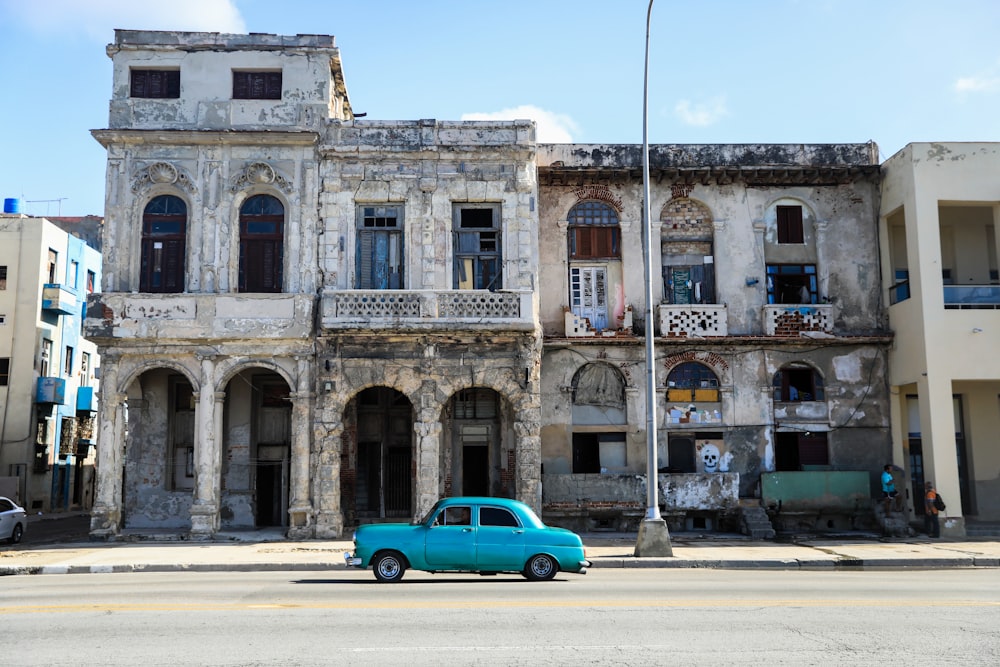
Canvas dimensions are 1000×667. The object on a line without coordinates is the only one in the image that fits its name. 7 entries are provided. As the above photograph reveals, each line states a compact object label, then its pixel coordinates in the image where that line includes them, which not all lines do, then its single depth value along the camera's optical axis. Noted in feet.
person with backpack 80.69
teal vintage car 48.39
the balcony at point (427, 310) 80.02
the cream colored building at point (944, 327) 83.35
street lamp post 63.82
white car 78.28
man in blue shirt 84.02
